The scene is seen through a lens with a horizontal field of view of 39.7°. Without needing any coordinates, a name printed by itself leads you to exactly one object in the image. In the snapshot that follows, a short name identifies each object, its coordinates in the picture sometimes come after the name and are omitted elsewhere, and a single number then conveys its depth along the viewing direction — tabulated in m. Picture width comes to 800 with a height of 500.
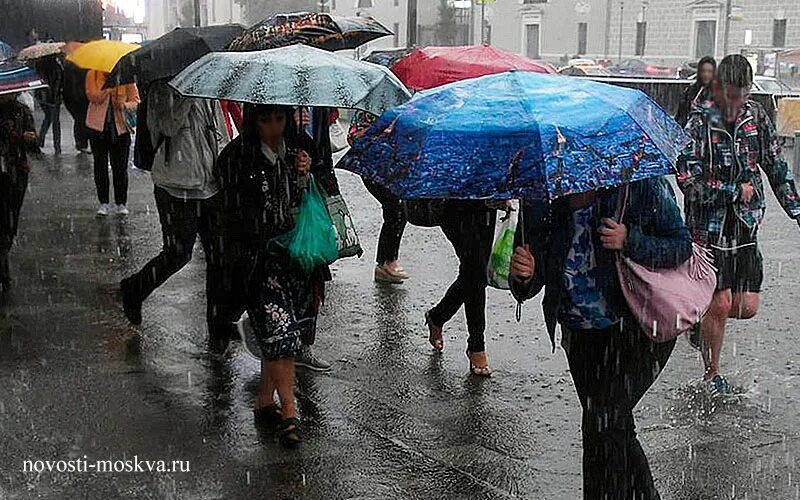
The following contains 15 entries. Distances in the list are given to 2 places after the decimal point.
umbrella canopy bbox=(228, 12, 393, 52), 7.54
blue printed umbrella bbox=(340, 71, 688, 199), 3.62
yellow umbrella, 11.04
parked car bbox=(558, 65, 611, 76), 42.41
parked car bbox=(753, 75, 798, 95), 28.50
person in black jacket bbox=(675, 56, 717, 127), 8.44
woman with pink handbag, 4.02
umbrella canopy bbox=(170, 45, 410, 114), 5.10
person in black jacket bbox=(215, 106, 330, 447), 5.41
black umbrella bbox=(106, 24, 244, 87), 6.48
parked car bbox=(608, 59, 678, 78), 46.53
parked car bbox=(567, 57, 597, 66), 53.86
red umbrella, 7.27
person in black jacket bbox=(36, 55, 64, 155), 15.89
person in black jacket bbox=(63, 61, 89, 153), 12.55
